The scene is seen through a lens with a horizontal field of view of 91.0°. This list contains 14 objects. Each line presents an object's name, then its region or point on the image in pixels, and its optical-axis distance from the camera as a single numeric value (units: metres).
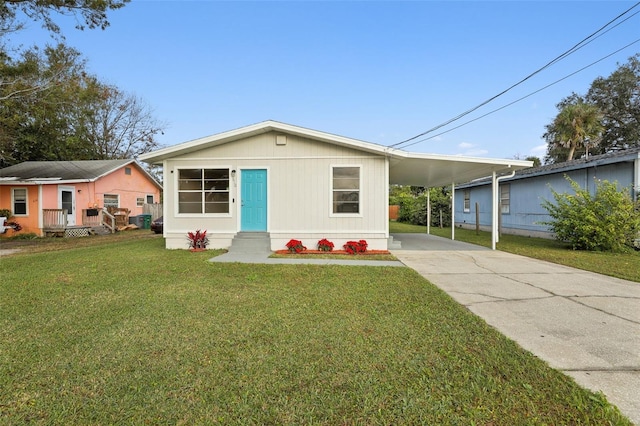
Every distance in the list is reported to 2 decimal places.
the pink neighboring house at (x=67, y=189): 14.77
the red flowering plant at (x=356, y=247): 8.62
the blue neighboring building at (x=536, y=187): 9.41
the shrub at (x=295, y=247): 8.75
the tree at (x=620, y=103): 23.03
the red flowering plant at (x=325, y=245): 8.81
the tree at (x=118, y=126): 26.20
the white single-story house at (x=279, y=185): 8.84
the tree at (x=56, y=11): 12.28
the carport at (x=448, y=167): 8.46
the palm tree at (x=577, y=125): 17.48
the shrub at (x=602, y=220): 8.43
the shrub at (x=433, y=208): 20.69
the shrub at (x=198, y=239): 9.08
